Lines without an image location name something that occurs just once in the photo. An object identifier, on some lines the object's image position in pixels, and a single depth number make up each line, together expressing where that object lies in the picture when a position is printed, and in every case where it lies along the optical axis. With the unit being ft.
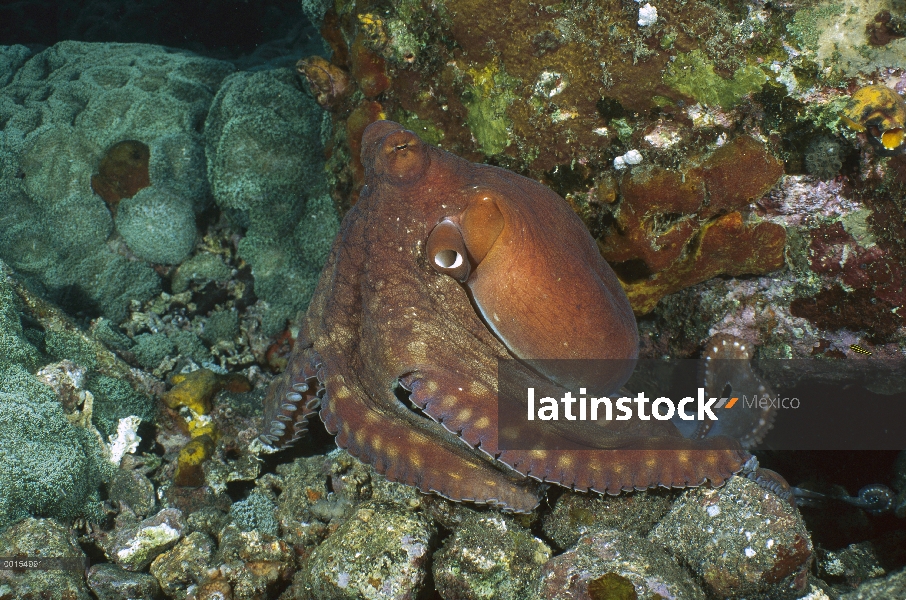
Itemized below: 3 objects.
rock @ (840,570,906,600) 7.54
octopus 7.69
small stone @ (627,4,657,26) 9.46
